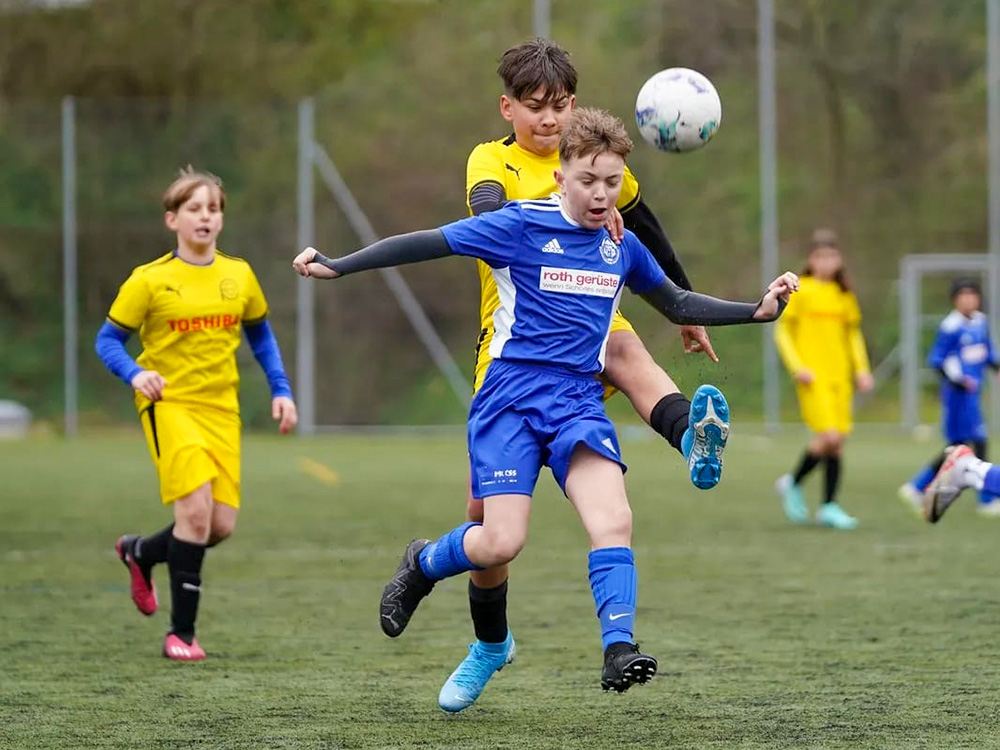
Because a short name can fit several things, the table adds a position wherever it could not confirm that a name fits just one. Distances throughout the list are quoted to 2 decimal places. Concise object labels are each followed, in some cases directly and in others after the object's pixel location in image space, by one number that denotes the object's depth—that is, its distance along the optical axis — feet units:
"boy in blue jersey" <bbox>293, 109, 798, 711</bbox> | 30.99
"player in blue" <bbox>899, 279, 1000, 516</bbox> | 80.74
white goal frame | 146.00
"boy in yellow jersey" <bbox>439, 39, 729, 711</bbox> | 34.01
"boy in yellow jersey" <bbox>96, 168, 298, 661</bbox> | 42.73
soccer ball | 36.32
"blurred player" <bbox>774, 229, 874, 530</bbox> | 74.54
